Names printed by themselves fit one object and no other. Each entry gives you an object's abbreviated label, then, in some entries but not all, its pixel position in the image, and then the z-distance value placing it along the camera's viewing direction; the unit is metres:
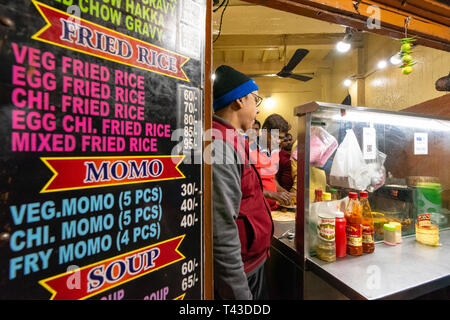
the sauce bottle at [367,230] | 1.43
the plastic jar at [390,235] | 1.57
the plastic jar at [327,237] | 1.27
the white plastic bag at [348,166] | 1.63
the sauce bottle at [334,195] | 1.60
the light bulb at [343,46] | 3.74
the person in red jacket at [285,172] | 3.01
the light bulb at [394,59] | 3.40
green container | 1.85
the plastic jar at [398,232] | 1.58
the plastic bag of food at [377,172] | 1.74
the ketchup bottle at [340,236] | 1.33
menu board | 0.55
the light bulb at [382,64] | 4.96
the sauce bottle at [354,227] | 1.35
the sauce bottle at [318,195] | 1.44
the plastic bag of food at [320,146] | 1.46
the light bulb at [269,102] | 8.33
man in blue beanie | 1.09
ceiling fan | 4.59
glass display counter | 1.21
